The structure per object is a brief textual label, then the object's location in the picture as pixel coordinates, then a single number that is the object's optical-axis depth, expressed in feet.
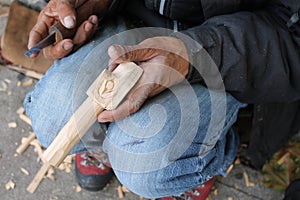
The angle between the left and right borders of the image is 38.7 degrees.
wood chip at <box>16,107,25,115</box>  5.11
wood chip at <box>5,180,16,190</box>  4.57
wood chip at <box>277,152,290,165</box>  4.87
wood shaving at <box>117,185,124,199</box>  4.59
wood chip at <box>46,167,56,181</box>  4.68
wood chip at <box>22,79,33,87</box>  5.35
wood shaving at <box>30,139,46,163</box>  4.83
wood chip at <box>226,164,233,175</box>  4.82
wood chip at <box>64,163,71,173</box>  4.75
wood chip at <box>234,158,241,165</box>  4.90
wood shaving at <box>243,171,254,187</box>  4.77
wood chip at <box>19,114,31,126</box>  5.04
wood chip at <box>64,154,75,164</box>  4.80
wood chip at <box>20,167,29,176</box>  4.70
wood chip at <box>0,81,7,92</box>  5.29
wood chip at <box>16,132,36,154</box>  4.84
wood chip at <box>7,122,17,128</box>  5.00
